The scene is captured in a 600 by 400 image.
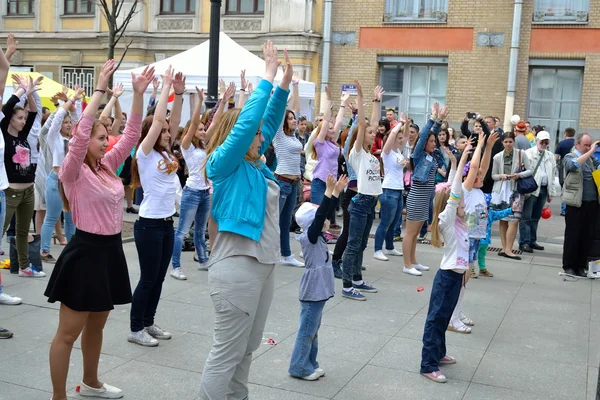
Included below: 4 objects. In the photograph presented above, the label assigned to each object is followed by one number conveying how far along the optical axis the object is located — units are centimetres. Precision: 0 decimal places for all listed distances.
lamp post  1014
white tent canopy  1373
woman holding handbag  1057
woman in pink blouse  438
